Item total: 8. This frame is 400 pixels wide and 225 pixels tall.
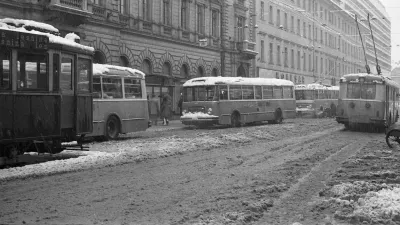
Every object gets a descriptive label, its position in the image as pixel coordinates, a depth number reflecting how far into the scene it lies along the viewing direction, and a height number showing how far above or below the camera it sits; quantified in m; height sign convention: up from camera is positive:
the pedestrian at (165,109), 29.45 -0.52
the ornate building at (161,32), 25.47 +4.05
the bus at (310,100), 40.94 -0.07
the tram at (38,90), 9.96 +0.21
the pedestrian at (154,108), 31.02 -0.49
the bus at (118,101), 17.61 -0.05
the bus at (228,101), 25.52 -0.08
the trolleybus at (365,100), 23.06 -0.07
